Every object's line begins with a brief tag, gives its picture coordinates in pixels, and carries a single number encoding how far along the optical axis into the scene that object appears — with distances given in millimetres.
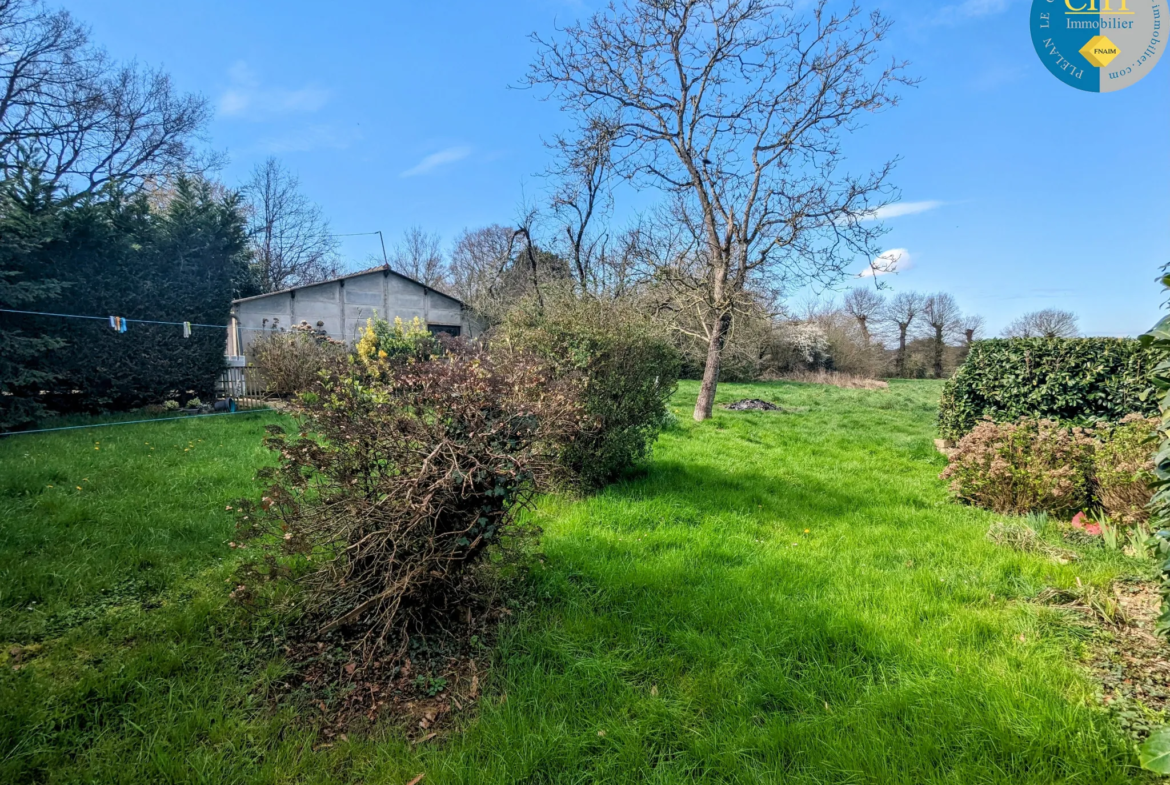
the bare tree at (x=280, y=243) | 23750
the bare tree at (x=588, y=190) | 9906
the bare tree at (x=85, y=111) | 11805
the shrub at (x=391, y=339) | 9230
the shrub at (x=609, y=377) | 4746
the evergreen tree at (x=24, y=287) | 7047
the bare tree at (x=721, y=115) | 9000
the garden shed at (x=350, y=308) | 14406
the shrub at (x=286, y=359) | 10250
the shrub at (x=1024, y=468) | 4180
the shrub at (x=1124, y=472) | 3609
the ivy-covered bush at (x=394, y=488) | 2189
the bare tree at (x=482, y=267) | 17653
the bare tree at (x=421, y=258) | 27484
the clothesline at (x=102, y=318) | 6715
